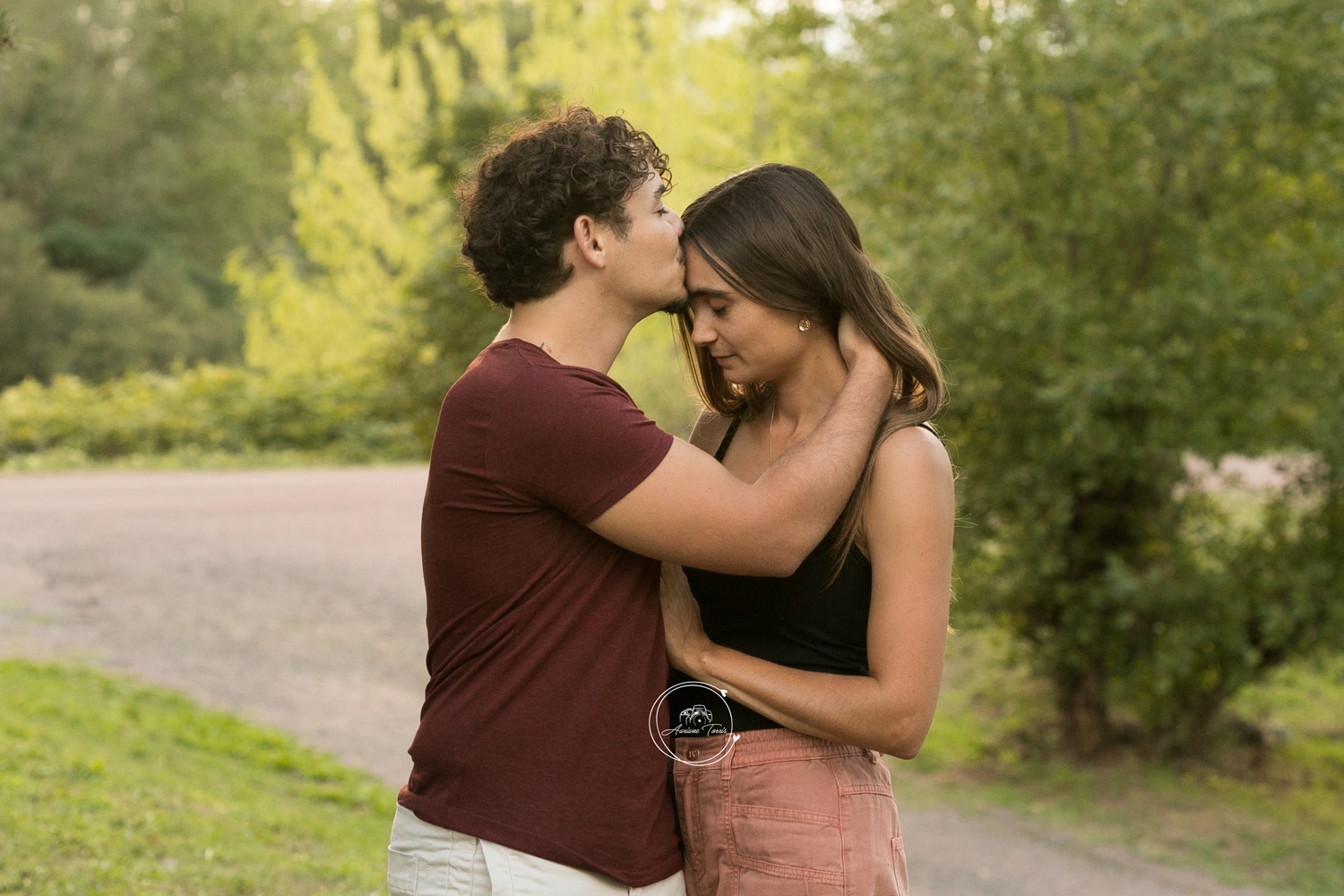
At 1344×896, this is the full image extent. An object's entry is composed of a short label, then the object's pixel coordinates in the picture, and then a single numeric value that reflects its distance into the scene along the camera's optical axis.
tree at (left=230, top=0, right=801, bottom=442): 17.84
